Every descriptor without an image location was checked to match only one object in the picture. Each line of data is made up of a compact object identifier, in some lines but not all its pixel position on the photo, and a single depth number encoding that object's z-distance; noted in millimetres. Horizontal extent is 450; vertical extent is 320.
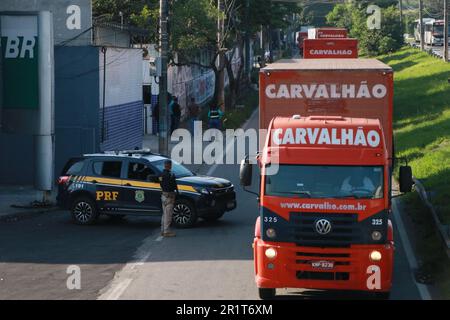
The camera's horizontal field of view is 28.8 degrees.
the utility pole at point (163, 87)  28516
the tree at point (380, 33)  84562
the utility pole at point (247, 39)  52438
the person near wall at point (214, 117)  39844
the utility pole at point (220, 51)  43531
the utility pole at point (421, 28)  77500
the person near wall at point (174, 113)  38906
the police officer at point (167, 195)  19031
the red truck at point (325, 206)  12609
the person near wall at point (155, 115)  37866
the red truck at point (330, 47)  34812
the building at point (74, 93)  28391
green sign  24094
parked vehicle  20547
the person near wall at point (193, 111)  42938
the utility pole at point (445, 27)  59906
